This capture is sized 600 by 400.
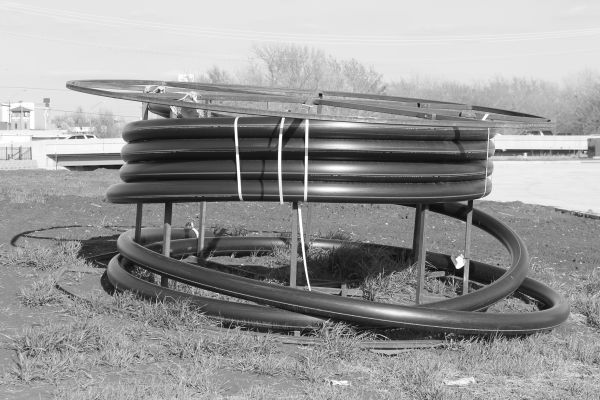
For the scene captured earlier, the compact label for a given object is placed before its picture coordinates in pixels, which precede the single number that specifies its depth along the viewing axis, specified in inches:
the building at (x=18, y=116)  4284.0
